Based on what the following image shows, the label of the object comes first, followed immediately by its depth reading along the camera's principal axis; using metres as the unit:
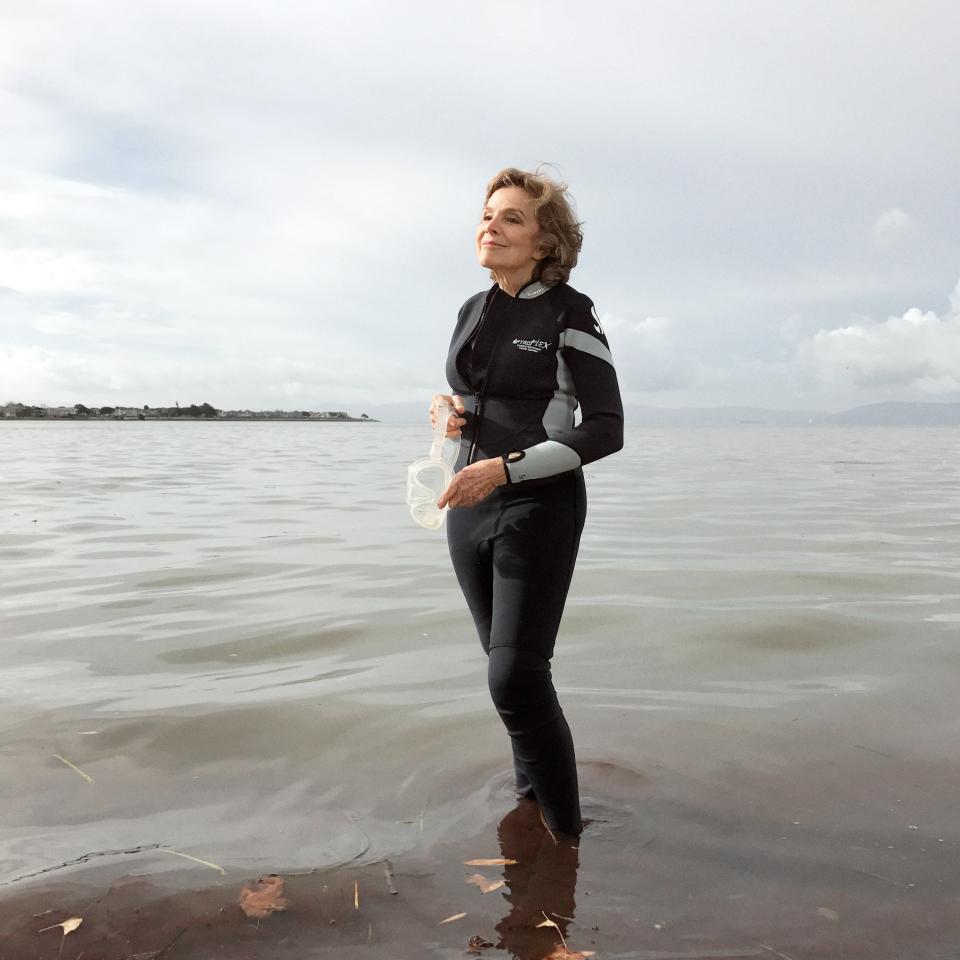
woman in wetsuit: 3.05
